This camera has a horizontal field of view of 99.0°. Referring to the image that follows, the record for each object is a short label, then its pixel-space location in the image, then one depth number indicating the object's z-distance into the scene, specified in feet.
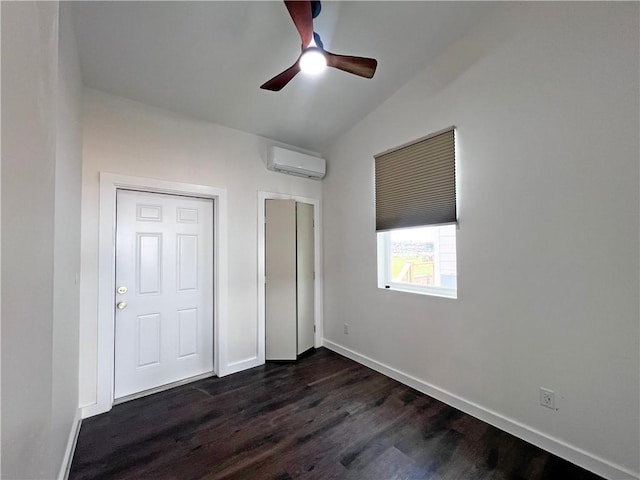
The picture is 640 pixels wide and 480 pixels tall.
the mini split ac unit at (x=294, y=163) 10.41
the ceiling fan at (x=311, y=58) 4.83
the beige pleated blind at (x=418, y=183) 7.76
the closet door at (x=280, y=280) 10.52
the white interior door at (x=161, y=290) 8.04
